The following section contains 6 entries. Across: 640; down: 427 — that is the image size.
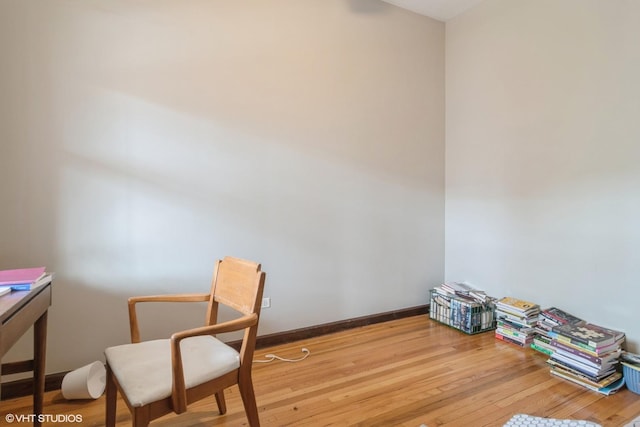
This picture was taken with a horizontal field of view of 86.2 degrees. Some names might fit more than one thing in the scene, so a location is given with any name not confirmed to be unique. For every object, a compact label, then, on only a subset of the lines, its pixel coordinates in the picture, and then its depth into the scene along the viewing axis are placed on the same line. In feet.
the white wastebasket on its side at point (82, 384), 6.47
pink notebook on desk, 4.67
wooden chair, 4.28
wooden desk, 3.78
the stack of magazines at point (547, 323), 8.38
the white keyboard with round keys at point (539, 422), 4.79
